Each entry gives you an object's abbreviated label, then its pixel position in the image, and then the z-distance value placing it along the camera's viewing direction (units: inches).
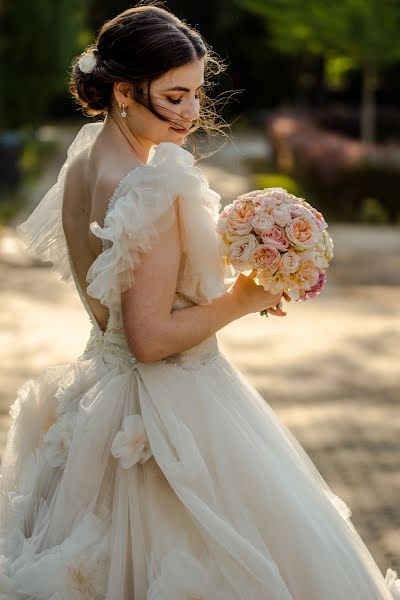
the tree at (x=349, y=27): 871.7
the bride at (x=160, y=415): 101.4
